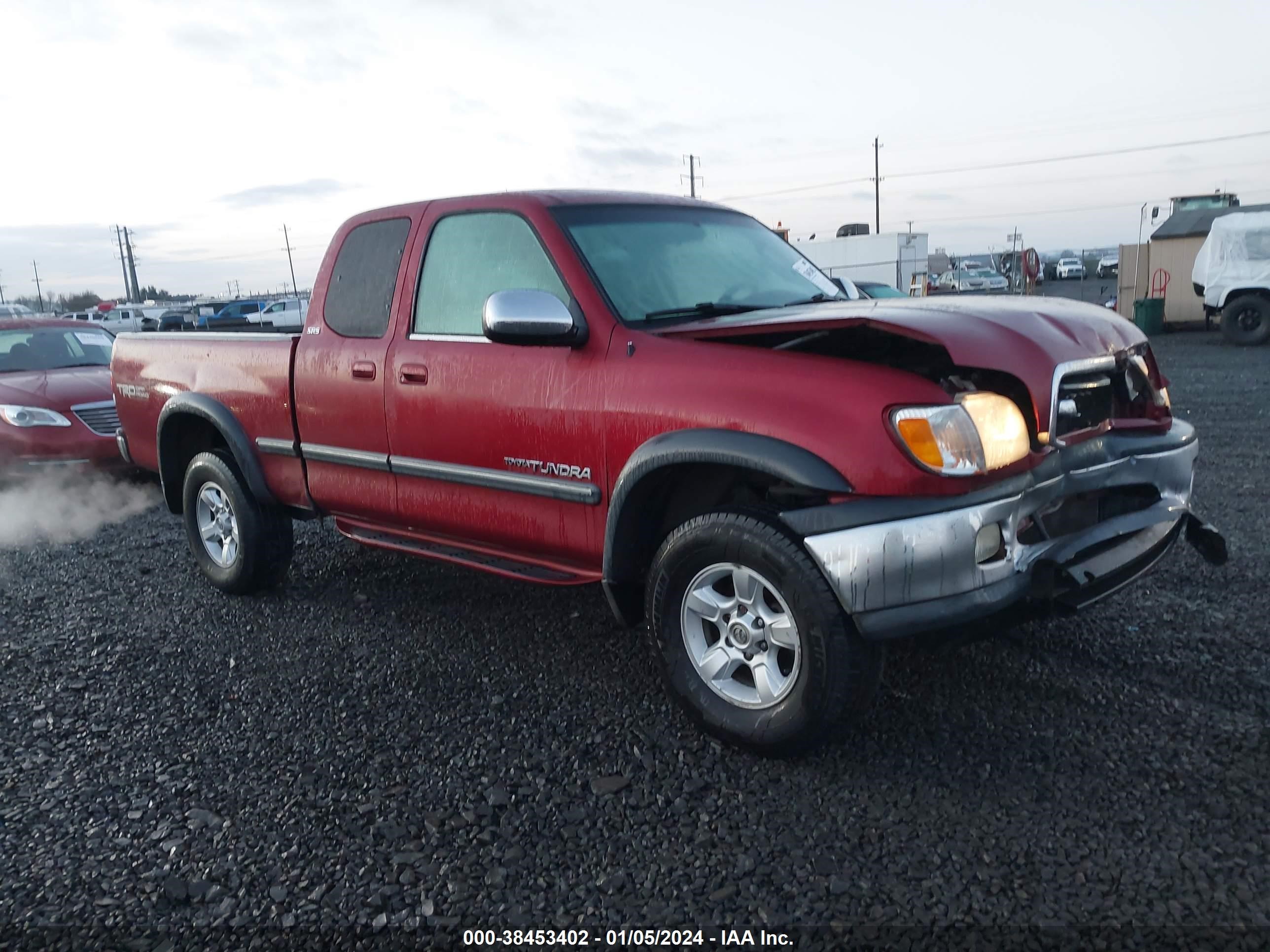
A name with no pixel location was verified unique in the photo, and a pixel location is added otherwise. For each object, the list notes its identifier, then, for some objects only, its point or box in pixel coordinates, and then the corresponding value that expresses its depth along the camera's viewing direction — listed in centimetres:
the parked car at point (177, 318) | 2786
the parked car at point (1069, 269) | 5491
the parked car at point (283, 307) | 3089
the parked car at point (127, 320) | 4306
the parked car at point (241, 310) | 3796
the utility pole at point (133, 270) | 8781
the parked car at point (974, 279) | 4262
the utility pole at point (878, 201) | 7394
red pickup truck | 294
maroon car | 805
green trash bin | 2184
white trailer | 3612
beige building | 2203
